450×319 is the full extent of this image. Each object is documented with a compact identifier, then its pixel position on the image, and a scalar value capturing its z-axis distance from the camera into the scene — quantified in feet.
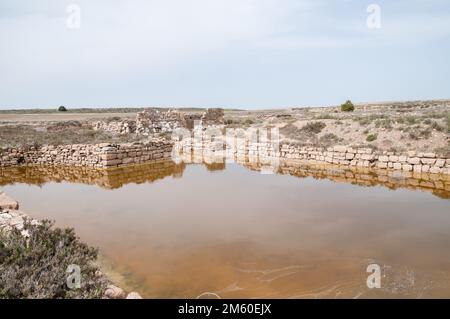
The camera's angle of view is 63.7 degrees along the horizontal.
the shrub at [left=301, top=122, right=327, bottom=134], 66.28
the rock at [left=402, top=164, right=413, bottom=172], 43.55
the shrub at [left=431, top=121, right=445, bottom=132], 49.99
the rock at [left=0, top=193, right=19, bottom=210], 25.45
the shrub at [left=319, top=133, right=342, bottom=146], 58.04
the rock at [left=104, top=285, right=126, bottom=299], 14.42
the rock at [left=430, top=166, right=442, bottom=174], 41.81
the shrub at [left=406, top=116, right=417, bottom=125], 55.36
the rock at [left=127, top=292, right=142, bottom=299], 14.07
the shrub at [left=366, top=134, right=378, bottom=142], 53.98
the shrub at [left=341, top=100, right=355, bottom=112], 126.82
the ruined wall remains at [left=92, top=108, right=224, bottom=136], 81.87
